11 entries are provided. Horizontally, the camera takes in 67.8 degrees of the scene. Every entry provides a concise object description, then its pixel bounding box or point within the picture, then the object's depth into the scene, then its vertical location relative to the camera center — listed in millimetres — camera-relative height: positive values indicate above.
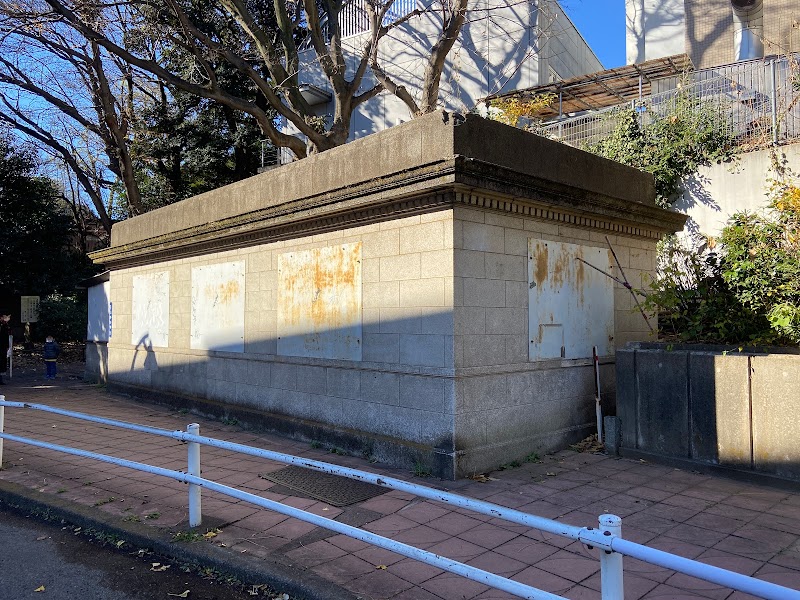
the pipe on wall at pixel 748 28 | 15688 +7692
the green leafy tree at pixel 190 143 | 21062 +6376
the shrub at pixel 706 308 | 6379 +76
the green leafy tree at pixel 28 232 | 20297 +3231
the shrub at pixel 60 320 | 21406 +152
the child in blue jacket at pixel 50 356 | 15688 -836
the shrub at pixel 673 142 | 11547 +3475
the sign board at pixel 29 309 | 18375 +485
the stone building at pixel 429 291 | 5957 +335
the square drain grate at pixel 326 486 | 5297 -1571
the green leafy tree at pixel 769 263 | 6016 +539
